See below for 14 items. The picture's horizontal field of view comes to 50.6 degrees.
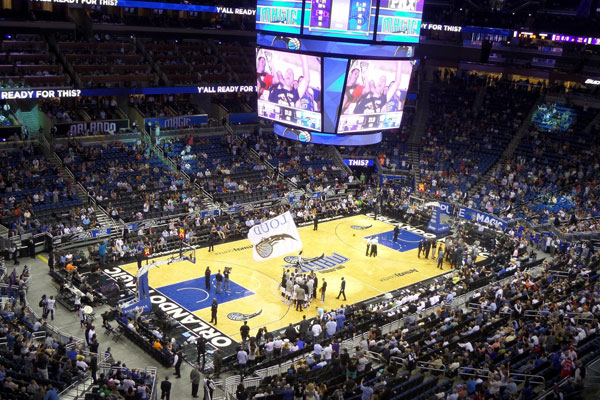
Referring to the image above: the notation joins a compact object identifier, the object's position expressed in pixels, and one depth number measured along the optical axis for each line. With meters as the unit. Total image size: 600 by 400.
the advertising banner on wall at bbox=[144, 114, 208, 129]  46.83
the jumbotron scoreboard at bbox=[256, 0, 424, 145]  26.89
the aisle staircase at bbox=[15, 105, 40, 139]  42.53
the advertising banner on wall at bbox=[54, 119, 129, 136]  42.81
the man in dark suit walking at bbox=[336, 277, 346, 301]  30.39
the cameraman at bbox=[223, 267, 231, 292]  30.56
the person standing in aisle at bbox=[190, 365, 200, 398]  21.56
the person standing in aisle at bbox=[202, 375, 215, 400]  21.08
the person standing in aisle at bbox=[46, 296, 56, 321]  26.09
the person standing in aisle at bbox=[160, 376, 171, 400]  20.75
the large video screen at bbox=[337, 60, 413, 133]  28.03
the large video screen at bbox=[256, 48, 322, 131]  28.12
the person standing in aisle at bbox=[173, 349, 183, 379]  22.89
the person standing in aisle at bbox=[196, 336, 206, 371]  23.84
